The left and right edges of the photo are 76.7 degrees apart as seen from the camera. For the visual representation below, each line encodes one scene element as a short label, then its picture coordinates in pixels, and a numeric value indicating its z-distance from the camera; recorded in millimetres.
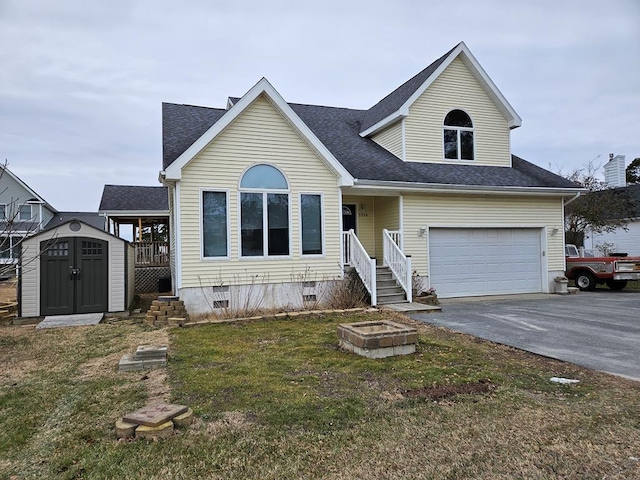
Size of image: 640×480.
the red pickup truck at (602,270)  14391
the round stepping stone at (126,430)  3449
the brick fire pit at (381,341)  5871
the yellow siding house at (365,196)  10195
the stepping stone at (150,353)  5730
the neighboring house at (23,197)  28531
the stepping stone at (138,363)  5543
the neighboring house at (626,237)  23688
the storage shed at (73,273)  9812
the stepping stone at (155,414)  3514
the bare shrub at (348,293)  10867
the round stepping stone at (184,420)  3633
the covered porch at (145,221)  16672
